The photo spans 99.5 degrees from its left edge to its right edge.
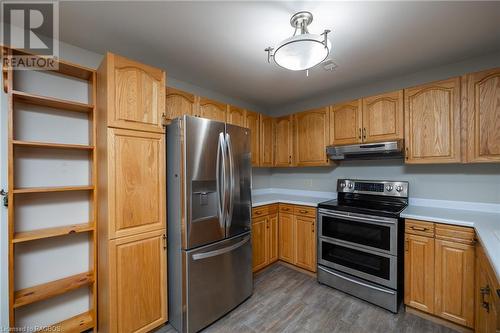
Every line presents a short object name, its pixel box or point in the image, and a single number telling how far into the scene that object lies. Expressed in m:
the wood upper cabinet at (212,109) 2.48
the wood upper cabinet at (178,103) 2.19
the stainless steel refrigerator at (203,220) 1.72
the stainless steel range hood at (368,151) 2.26
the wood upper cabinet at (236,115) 2.78
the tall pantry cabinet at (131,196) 1.55
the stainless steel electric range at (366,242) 2.04
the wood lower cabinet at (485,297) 1.14
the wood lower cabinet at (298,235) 2.70
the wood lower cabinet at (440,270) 1.73
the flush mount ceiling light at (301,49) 1.26
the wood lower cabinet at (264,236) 2.70
